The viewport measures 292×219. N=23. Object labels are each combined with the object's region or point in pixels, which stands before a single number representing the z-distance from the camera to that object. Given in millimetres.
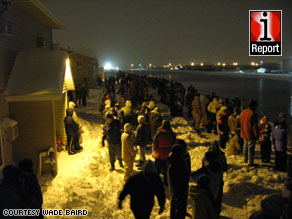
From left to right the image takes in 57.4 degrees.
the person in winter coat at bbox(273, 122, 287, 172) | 7496
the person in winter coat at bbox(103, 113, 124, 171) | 7449
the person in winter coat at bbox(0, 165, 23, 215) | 3403
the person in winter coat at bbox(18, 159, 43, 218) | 3793
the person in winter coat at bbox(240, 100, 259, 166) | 7285
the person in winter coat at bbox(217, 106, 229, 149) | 9555
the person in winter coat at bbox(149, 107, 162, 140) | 9766
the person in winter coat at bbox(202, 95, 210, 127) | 12875
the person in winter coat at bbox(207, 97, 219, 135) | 11812
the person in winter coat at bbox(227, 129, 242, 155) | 8758
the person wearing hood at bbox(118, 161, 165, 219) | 3996
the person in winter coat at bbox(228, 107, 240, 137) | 8797
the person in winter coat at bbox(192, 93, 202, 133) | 11787
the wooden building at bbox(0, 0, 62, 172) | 7017
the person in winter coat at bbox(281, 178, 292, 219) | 3559
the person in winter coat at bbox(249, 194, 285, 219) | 3104
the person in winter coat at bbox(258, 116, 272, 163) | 8250
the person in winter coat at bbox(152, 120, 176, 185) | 6165
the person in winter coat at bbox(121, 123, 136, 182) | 6873
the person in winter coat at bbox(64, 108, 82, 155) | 8789
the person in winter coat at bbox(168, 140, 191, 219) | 4695
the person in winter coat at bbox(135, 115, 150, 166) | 7794
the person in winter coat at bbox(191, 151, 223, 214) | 4666
